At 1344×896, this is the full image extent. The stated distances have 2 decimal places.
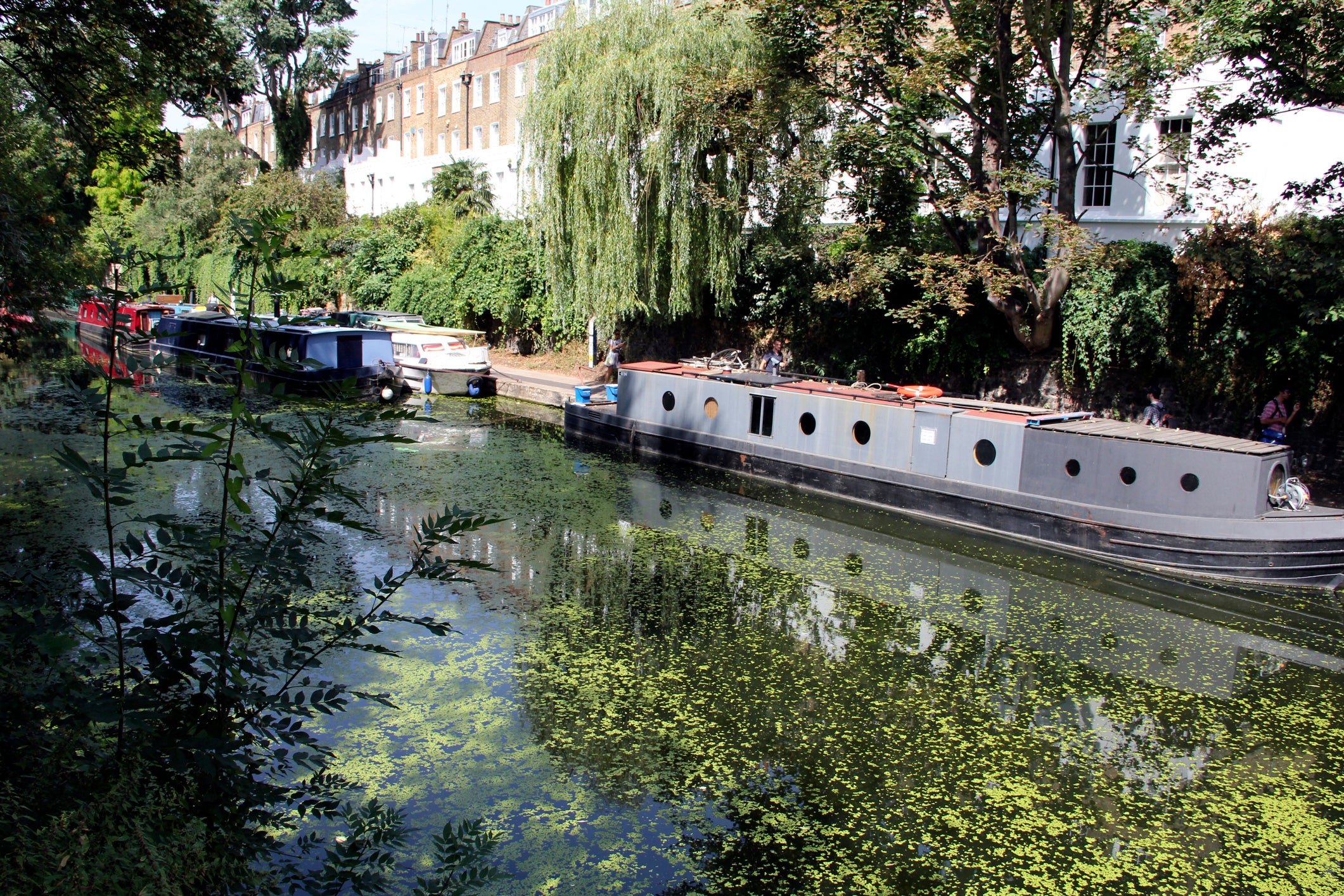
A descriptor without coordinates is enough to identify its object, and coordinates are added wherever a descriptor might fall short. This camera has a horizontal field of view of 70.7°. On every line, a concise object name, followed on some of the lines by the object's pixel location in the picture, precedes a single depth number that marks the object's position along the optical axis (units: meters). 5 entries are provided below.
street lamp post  33.47
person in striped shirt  12.27
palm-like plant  29.61
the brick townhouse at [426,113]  31.52
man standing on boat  16.52
